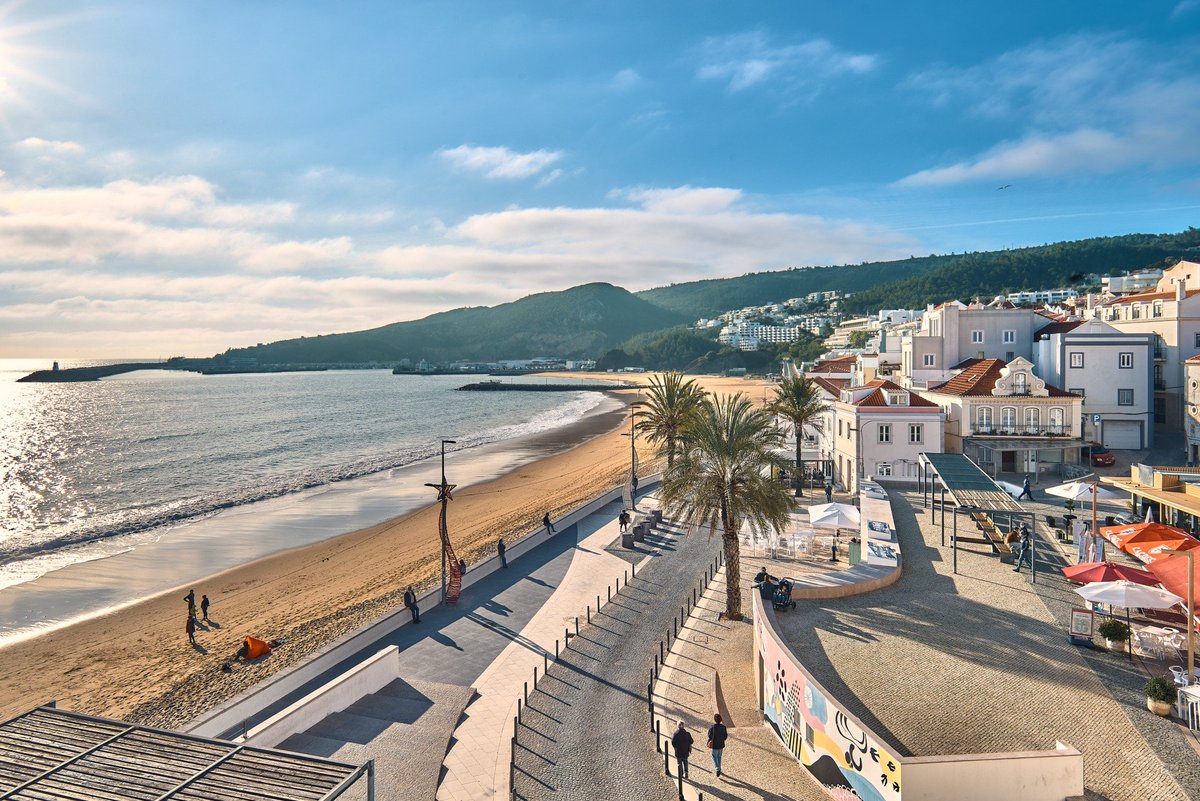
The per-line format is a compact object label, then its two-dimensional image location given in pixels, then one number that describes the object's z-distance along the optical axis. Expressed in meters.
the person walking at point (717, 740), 12.79
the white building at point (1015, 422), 38.62
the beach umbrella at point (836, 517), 25.58
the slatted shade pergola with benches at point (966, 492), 23.72
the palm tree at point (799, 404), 42.78
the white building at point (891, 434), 38.25
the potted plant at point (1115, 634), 15.82
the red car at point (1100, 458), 39.31
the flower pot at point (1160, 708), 13.03
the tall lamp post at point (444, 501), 24.02
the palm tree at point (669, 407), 41.94
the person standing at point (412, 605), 22.19
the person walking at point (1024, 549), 22.09
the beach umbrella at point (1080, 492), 25.29
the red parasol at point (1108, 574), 16.77
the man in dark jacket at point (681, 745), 12.55
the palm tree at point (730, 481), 21.62
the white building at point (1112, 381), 41.56
